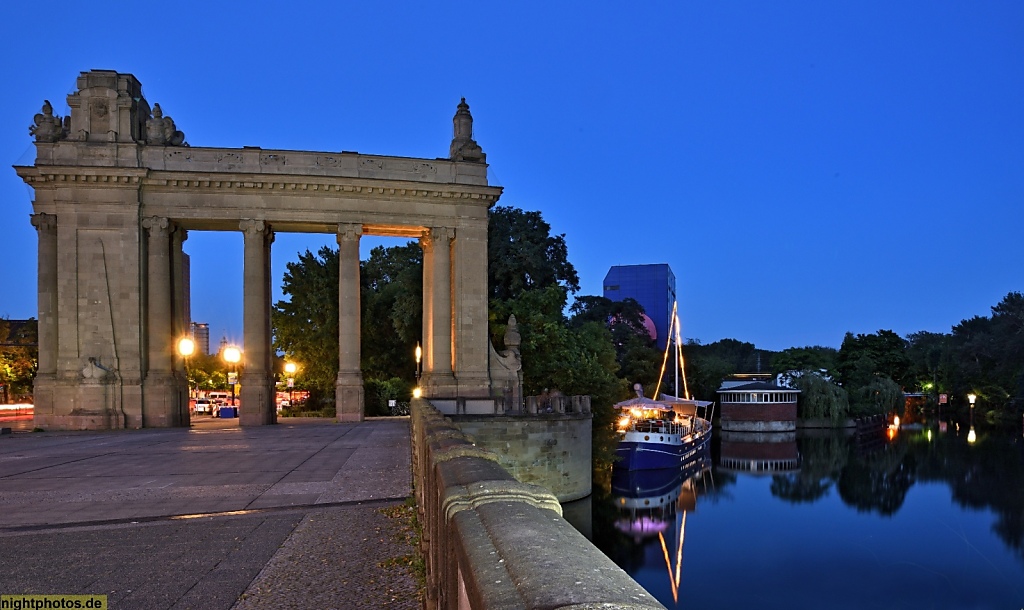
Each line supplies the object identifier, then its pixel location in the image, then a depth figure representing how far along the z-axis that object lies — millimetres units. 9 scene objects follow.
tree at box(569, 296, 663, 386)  73250
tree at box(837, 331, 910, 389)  94625
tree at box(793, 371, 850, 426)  84125
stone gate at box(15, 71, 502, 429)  33688
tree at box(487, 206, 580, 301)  47125
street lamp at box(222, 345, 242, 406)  32469
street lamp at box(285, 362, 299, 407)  49112
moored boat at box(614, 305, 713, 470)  47188
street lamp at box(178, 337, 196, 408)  30078
